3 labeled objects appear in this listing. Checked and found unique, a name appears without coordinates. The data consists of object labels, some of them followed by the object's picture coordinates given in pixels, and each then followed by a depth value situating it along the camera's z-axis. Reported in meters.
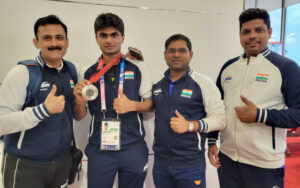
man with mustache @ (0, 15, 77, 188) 1.46
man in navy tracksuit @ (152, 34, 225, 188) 1.71
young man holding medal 1.76
